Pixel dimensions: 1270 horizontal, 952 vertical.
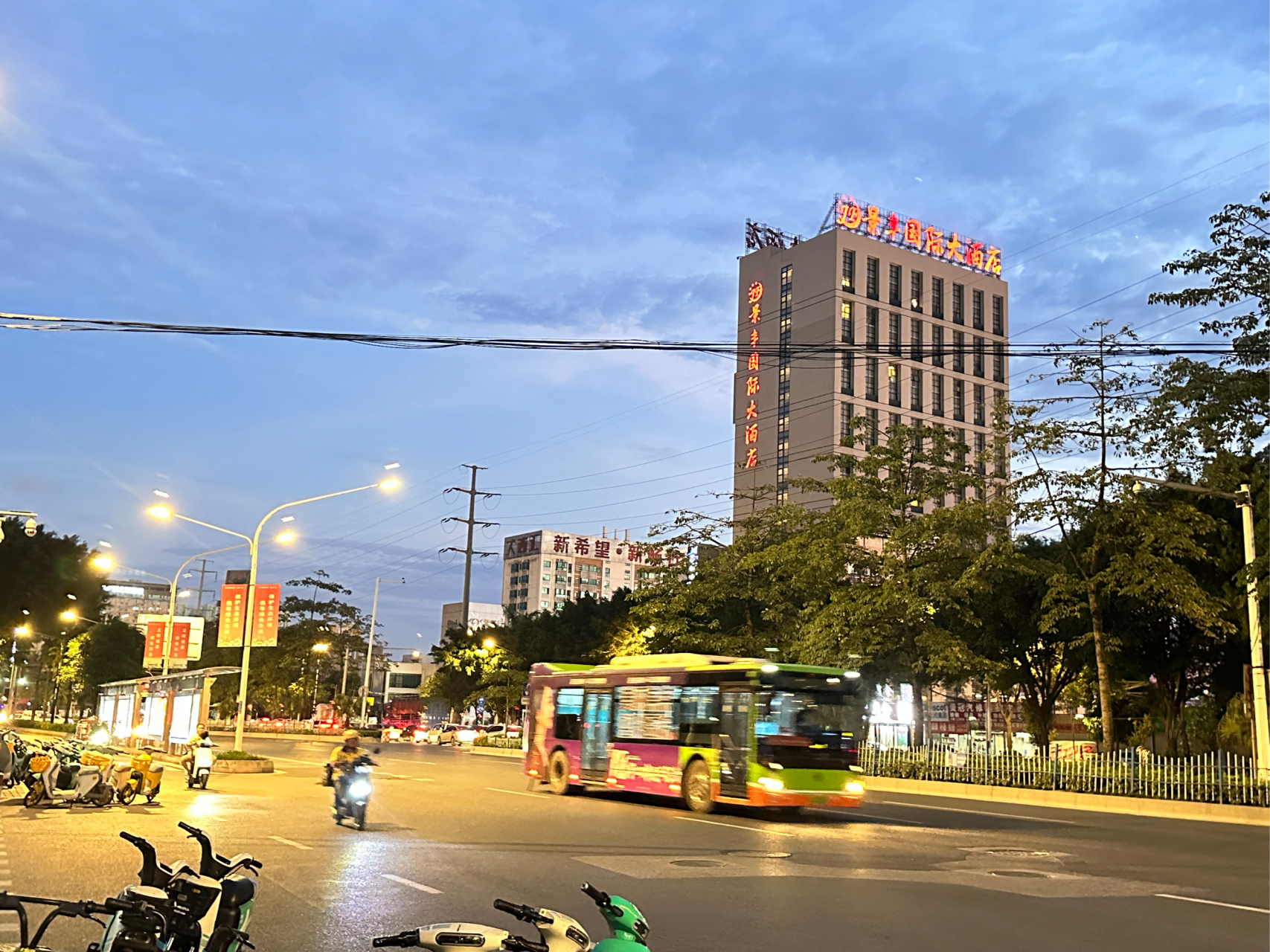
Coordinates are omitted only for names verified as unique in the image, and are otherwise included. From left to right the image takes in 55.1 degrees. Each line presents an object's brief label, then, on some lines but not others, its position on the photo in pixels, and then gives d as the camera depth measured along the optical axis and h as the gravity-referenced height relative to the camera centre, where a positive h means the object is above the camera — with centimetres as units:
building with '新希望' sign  19375 +1982
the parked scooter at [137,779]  2042 -203
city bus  2164 -88
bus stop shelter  3584 -165
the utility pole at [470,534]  8394 +1022
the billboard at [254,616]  3466 +135
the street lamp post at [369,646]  8244 +156
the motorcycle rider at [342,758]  1794 -135
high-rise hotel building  10713 +3282
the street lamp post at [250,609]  3419 +152
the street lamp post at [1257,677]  2389 +62
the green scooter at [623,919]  437 -85
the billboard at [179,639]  4397 +76
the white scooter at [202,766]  2569 -219
